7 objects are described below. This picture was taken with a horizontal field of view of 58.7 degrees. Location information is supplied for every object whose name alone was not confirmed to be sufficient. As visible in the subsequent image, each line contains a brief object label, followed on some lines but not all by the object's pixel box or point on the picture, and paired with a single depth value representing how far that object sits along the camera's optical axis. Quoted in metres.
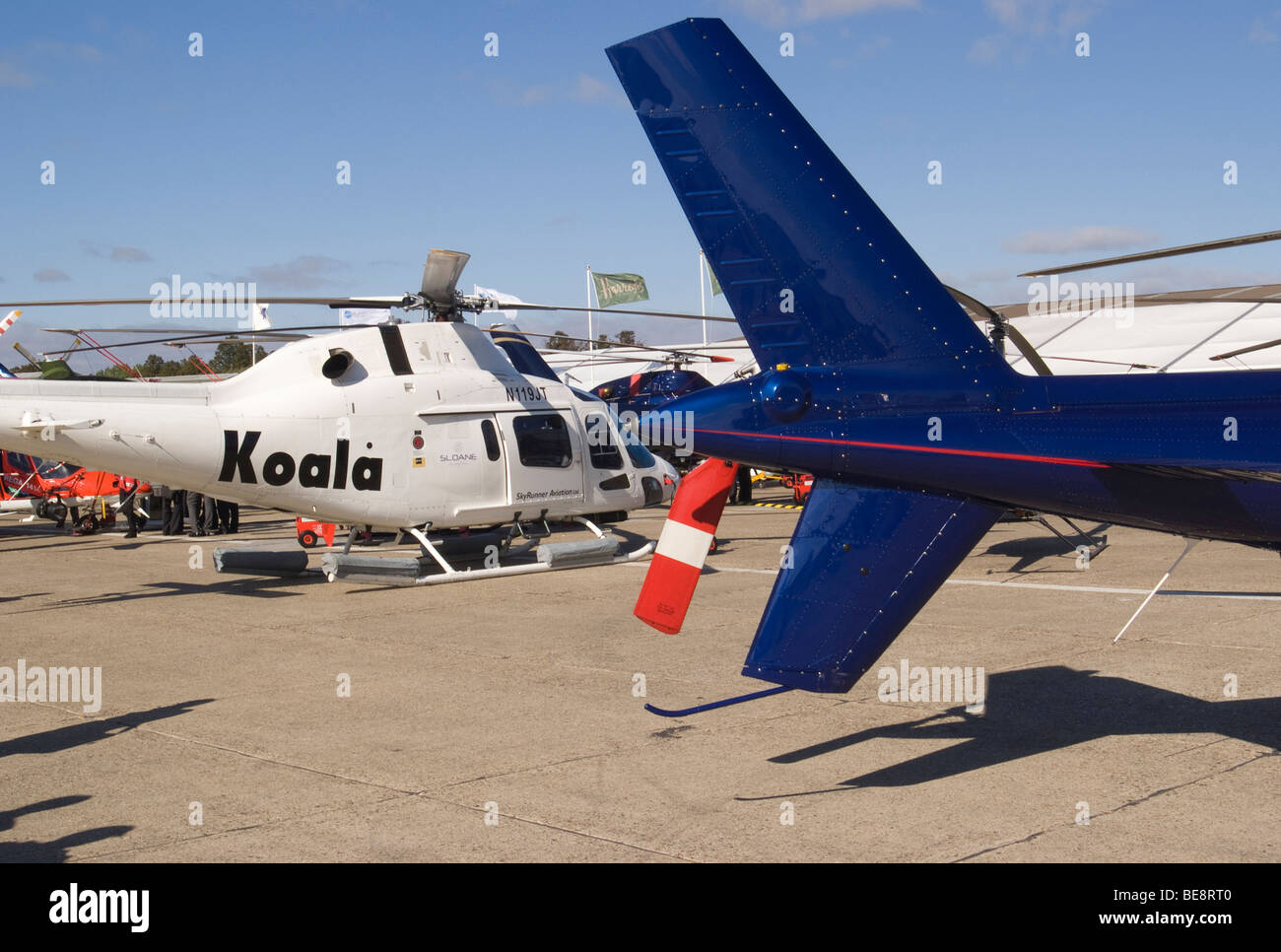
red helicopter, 25.61
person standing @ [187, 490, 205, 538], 23.95
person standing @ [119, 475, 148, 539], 24.64
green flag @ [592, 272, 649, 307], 48.25
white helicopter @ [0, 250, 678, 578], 13.34
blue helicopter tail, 5.97
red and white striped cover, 6.75
